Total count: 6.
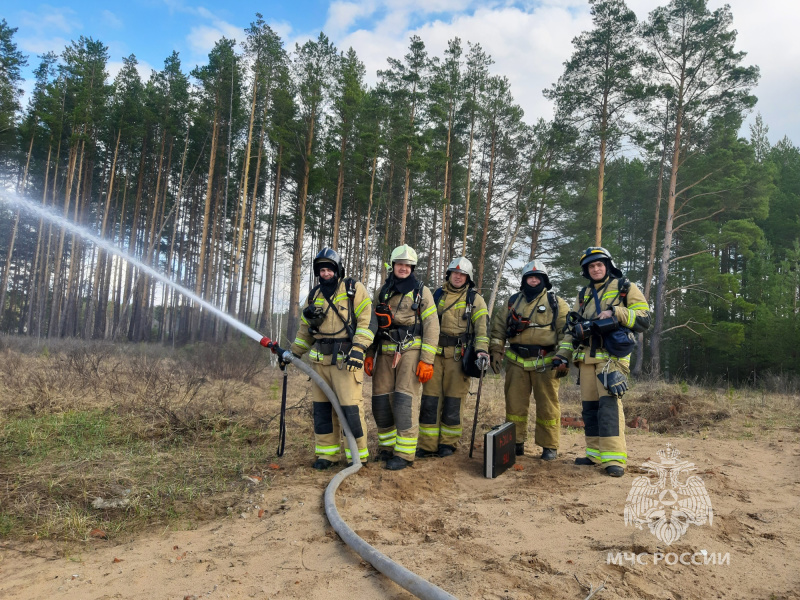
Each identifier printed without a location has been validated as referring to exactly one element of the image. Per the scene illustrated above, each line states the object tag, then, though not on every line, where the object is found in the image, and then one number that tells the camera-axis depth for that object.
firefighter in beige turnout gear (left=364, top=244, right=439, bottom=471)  5.30
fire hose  2.32
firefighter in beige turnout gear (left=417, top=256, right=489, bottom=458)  5.79
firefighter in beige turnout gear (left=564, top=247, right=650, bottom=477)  4.91
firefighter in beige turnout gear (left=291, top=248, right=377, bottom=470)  5.21
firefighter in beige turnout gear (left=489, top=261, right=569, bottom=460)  5.66
